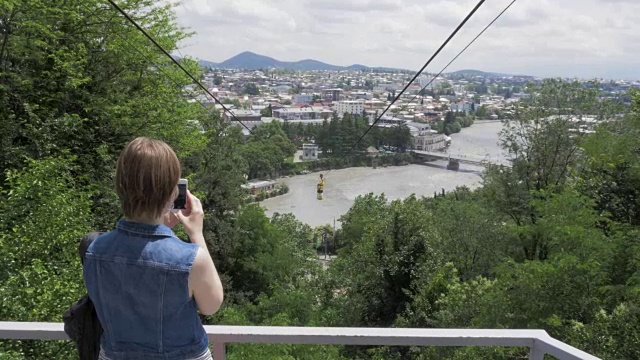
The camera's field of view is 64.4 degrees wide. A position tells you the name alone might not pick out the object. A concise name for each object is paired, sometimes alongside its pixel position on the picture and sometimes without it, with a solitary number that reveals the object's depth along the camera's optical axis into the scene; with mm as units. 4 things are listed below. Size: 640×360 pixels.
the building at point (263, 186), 49847
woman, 1061
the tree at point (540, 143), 16031
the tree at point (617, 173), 12883
